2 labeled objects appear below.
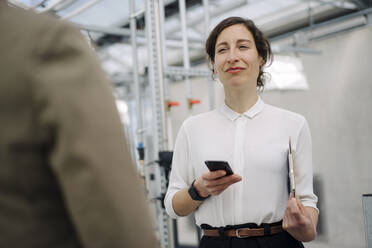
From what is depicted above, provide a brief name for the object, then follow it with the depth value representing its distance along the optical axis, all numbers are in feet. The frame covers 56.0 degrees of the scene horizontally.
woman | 4.06
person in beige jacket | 1.53
